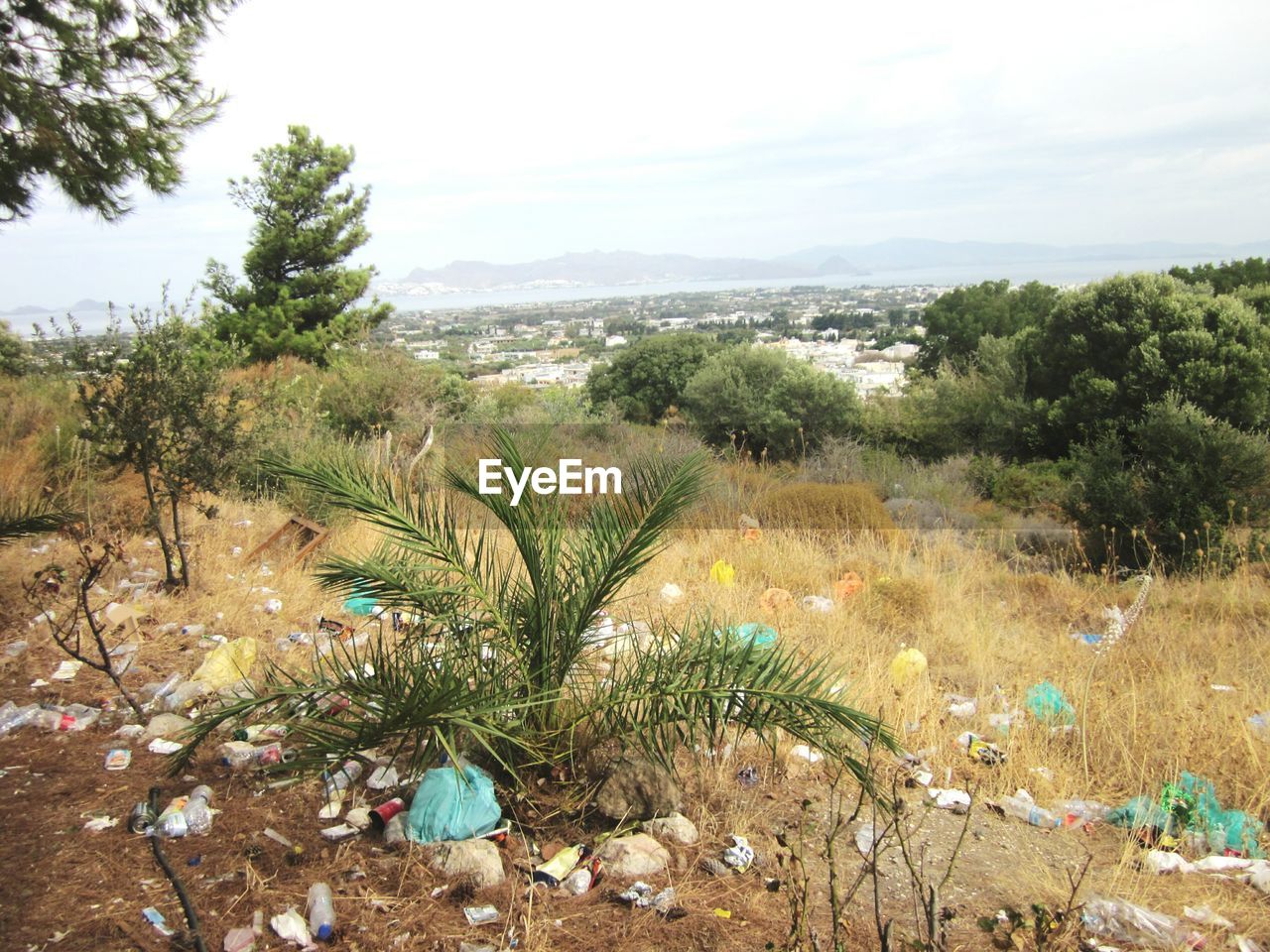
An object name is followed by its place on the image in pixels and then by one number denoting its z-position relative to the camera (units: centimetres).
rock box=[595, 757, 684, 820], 306
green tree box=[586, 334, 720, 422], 1984
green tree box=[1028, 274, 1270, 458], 1544
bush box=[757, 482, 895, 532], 979
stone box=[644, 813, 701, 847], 306
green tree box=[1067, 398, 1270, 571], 989
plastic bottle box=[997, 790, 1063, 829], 355
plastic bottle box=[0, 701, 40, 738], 387
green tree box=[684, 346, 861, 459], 1753
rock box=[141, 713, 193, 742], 377
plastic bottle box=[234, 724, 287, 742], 368
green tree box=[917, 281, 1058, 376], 2323
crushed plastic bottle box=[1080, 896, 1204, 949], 267
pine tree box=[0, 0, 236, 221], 602
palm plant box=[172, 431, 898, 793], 284
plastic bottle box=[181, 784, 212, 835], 301
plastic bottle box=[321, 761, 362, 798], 324
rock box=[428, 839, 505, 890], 276
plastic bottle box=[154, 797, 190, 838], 298
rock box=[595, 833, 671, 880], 285
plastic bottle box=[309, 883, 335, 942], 249
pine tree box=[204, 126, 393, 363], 1959
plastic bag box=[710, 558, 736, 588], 682
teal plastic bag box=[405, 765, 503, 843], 294
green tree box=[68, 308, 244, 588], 566
